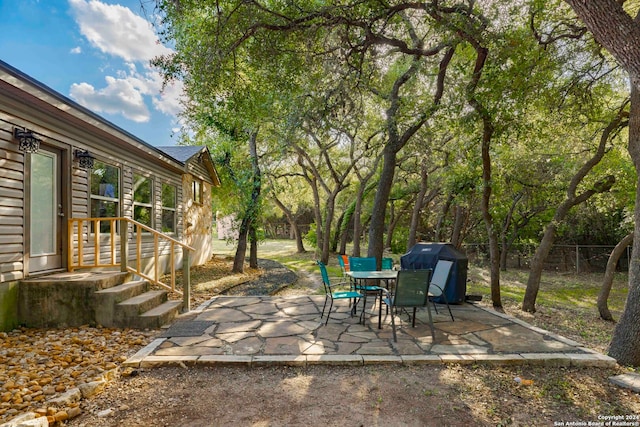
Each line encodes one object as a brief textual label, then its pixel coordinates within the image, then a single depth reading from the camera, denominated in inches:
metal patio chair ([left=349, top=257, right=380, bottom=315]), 252.5
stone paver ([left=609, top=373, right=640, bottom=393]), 128.7
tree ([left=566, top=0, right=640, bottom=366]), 127.5
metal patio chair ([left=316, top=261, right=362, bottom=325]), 198.0
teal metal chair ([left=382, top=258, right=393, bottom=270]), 269.8
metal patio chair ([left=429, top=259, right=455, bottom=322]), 215.6
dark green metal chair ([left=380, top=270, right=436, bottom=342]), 171.9
